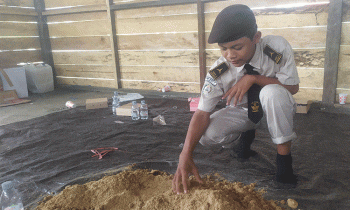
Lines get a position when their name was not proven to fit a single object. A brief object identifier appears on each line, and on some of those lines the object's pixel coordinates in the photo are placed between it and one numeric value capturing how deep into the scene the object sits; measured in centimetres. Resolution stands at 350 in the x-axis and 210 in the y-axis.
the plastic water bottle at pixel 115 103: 339
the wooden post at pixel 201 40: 377
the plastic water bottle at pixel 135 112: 306
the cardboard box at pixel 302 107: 295
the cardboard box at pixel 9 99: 412
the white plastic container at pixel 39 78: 484
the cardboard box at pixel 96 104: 360
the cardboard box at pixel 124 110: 317
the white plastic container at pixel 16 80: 441
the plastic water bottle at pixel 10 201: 140
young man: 132
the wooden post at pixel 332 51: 300
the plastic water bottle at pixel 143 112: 311
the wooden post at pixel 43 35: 531
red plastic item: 206
